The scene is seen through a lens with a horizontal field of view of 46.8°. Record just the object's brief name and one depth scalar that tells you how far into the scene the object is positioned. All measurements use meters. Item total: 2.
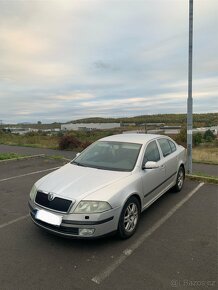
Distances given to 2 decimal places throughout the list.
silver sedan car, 3.39
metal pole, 7.52
